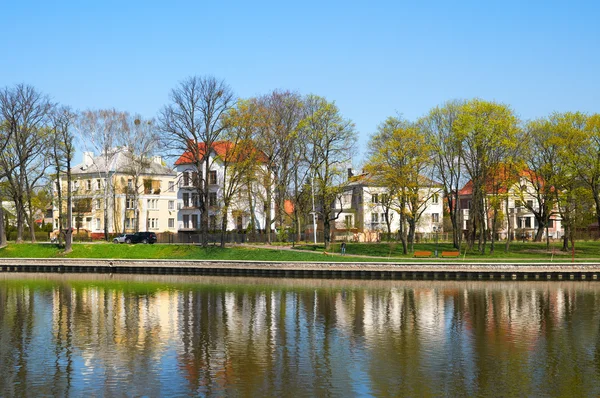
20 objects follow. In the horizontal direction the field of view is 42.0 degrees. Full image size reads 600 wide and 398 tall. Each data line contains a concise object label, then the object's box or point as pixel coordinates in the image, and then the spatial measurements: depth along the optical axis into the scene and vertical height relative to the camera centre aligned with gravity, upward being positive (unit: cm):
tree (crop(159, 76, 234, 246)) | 8062 +1225
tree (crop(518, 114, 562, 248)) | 8038 +864
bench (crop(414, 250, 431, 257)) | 7688 -151
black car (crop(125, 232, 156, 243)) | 9275 +78
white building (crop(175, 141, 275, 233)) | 9106 +498
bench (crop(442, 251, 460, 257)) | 7619 -156
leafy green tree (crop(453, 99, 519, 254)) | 7456 +943
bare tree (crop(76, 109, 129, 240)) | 9481 +1447
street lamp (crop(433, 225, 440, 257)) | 10981 +146
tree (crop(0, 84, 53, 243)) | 8338 +1164
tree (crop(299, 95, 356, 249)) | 8144 +1001
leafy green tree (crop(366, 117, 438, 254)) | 7650 +748
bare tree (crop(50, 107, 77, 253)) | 8438 +1121
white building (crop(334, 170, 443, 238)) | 10717 +310
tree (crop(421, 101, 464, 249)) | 7788 +900
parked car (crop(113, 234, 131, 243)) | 9331 +70
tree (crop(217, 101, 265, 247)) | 8144 +986
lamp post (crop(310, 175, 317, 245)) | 8488 +552
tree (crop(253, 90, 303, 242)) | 8569 +1147
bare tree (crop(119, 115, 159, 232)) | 9731 +1232
